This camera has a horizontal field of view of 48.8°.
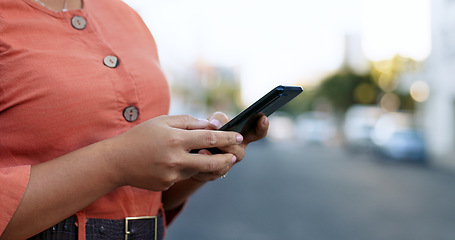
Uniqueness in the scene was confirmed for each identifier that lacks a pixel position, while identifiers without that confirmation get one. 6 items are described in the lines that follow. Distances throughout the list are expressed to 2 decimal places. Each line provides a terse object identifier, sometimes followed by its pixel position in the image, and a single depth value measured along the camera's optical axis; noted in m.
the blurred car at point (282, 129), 51.21
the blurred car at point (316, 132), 35.84
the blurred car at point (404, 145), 18.91
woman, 0.87
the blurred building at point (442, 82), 19.86
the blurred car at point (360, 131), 24.44
